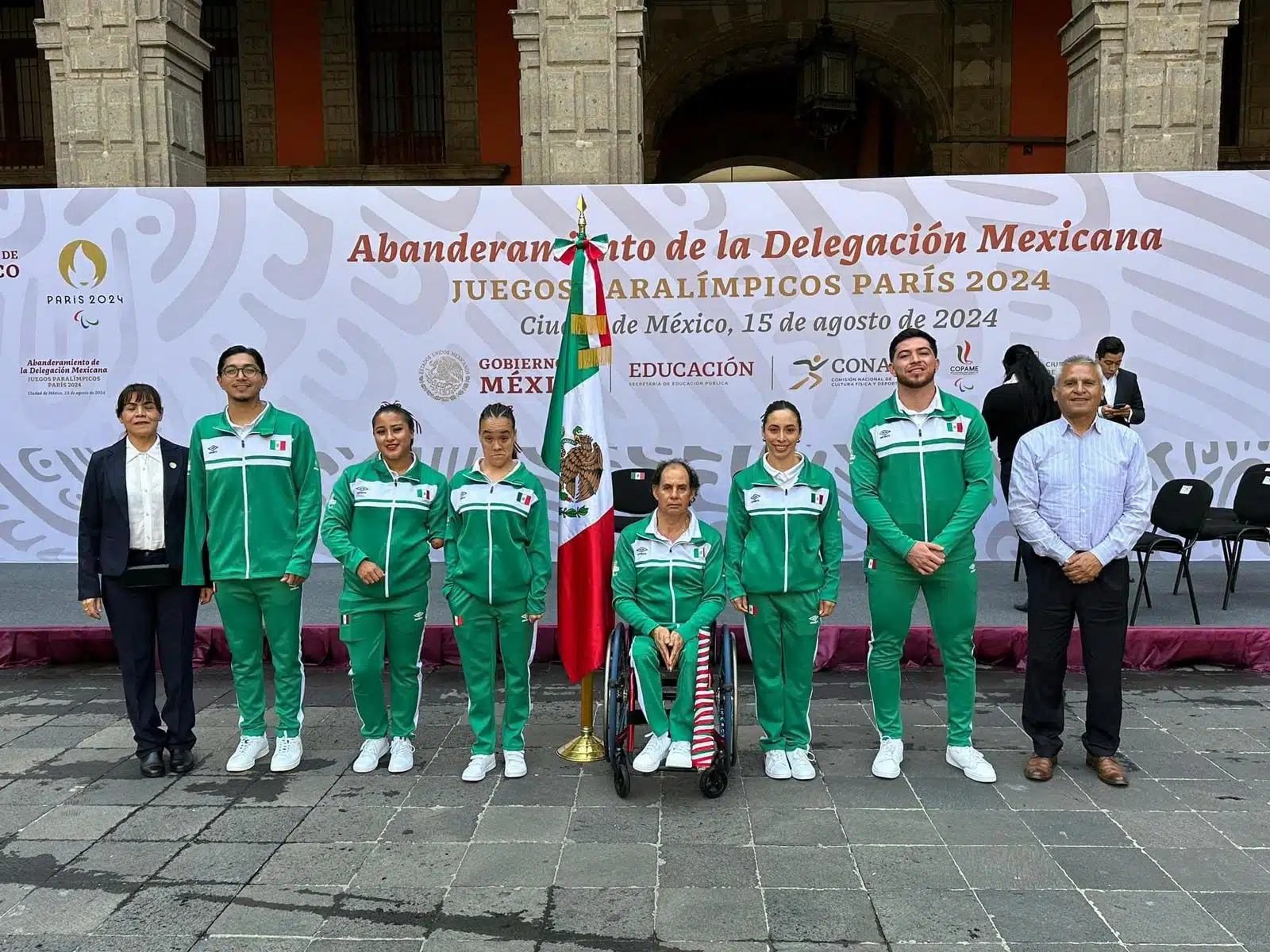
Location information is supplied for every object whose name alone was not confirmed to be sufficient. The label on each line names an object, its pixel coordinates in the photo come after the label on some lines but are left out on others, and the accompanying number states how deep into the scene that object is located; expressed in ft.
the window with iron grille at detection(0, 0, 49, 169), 44.73
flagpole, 14.73
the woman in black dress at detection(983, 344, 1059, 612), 20.65
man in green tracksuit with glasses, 13.89
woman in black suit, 14.14
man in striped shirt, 13.38
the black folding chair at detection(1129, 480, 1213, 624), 20.01
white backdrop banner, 23.07
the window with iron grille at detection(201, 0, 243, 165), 44.70
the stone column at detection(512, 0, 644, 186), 26.99
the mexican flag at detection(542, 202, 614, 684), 14.76
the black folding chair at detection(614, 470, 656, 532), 22.06
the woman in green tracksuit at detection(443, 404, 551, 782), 13.64
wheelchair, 13.19
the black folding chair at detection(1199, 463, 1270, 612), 20.66
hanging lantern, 28.91
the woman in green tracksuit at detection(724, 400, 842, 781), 13.62
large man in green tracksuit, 13.50
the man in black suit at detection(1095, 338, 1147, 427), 21.50
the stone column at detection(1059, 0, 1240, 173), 26.58
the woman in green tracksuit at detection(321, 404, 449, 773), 13.80
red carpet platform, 18.72
